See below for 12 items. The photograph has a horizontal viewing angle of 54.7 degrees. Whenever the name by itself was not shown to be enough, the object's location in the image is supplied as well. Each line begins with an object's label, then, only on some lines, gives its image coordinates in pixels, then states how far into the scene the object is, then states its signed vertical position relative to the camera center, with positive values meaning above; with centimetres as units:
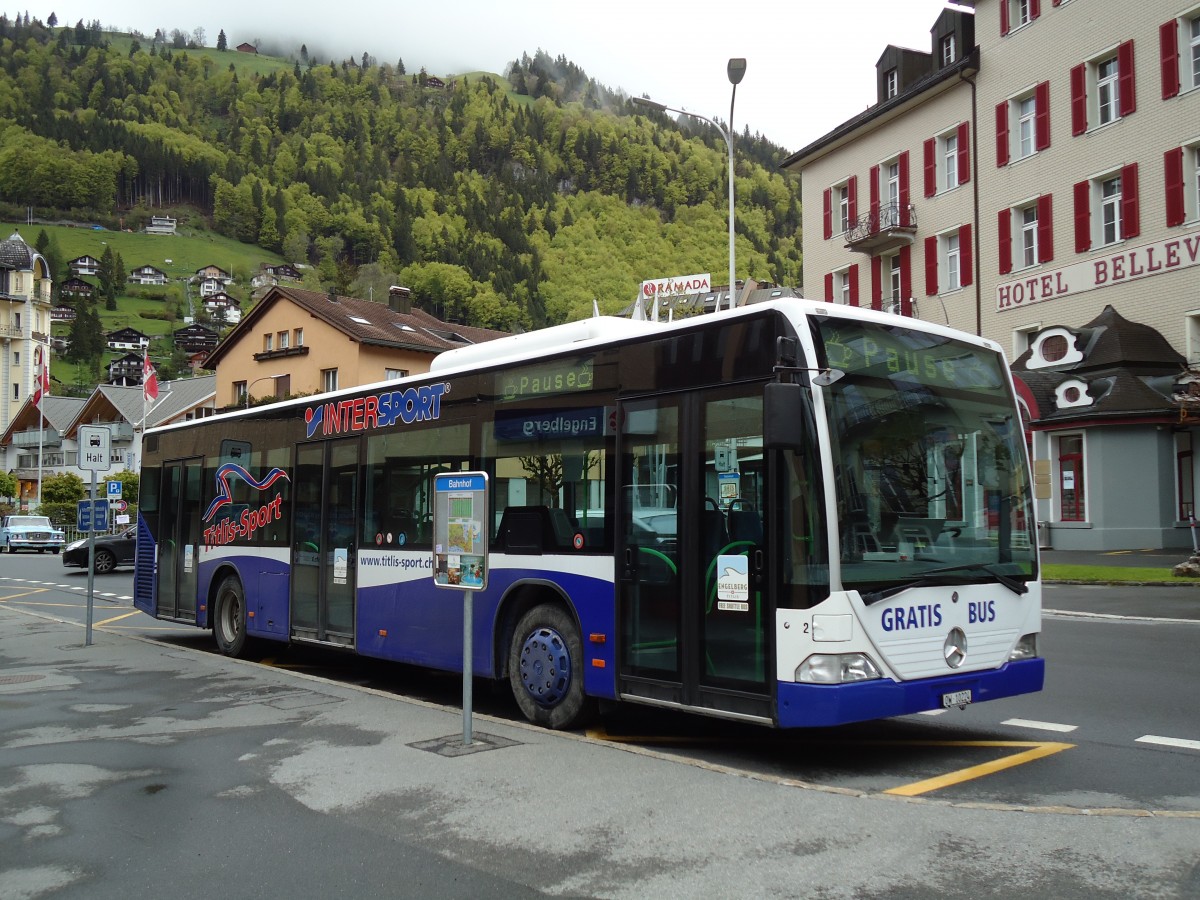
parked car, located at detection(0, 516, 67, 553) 5434 -67
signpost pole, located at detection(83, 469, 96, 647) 1555 -78
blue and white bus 700 +3
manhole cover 1210 -165
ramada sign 3196 +671
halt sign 1585 +103
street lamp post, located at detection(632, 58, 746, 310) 2381 +913
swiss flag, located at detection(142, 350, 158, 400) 5262 +641
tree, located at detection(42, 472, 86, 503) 7694 +224
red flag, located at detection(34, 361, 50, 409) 8909 +1134
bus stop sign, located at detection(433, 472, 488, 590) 810 -6
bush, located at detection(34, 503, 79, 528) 7162 +61
